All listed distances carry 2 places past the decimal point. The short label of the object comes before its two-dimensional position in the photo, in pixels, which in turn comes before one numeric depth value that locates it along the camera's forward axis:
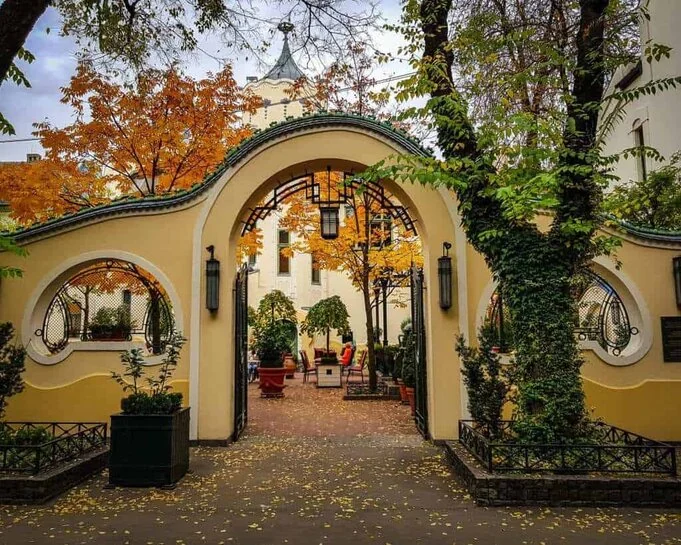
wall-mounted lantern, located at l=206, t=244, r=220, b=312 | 8.63
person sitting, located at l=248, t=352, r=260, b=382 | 19.48
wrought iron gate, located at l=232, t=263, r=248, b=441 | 9.03
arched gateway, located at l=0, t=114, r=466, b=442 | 8.63
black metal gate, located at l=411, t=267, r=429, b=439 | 8.98
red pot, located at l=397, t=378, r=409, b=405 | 12.96
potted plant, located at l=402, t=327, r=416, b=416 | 11.30
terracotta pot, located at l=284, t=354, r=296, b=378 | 19.67
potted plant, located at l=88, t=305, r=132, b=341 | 10.31
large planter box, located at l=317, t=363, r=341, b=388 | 16.70
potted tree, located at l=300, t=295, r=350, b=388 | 16.73
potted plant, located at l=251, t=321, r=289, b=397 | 14.40
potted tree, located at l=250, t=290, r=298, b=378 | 19.11
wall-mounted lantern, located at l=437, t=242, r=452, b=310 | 8.52
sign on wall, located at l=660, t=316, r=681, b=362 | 8.50
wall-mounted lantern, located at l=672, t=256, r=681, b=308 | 8.56
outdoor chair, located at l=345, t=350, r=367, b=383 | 18.21
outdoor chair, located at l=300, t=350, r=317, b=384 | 18.19
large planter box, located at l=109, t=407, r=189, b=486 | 6.12
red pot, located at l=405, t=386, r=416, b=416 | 10.54
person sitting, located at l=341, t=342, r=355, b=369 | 19.62
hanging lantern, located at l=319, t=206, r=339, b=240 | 9.84
